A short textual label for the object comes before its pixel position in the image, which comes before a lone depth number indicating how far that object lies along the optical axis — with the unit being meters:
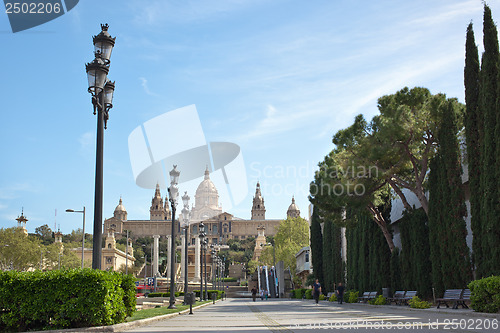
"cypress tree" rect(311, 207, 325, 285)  51.16
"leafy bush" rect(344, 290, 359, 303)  32.84
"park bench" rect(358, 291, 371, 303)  31.16
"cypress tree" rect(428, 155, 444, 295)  22.19
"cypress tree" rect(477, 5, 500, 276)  17.00
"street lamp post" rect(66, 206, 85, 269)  37.38
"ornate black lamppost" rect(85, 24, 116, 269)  10.86
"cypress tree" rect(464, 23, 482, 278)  18.66
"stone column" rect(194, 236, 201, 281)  85.51
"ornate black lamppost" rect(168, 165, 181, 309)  23.00
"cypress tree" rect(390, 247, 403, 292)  28.58
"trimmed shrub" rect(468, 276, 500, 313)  14.44
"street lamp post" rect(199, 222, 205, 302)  30.99
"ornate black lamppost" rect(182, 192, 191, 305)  27.74
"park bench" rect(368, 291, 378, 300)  30.09
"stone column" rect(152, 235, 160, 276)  70.75
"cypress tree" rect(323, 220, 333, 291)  46.28
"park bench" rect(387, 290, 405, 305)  26.23
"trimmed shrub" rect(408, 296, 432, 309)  20.94
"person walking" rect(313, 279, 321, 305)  31.89
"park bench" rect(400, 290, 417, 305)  24.42
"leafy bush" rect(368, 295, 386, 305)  27.17
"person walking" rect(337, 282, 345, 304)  29.40
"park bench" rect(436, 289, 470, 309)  18.61
